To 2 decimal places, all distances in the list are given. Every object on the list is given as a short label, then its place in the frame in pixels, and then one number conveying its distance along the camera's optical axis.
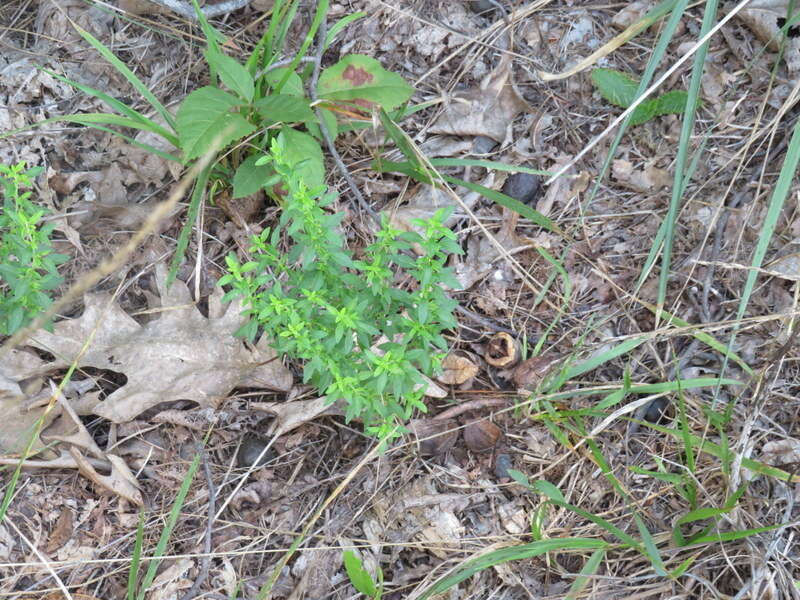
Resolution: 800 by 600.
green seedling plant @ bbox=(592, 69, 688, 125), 2.66
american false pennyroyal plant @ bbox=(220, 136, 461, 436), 1.91
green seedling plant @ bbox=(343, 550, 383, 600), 2.07
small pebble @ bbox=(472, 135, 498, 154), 2.84
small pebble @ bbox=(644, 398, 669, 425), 2.40
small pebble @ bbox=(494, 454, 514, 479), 2.35
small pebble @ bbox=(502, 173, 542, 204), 2.74
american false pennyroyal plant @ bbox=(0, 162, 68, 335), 2.06
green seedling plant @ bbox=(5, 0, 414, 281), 2.44
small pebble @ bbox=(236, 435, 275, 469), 2.43
